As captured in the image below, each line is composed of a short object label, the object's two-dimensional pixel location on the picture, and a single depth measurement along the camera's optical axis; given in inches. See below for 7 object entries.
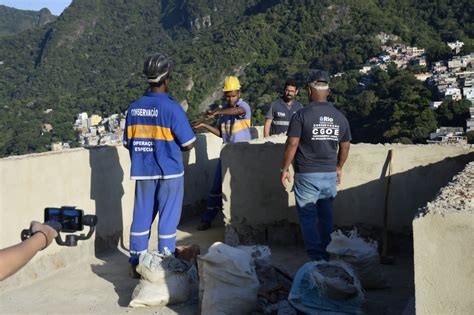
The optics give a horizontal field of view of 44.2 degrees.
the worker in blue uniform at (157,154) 171.9
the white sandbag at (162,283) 154.3
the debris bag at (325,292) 134.0
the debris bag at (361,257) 161.3
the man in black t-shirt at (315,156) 170.4
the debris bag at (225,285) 143.3
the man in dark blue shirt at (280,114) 267.3
